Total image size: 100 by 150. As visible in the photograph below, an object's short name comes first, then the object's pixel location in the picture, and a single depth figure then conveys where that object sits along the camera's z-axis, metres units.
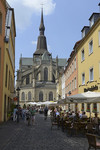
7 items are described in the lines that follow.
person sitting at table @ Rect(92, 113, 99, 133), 7.78
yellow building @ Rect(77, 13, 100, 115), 12.76
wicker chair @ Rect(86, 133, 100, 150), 4.23
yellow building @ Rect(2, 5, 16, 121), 14.19
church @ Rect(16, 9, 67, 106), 58.27
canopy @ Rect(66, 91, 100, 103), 7.69
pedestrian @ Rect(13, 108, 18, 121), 16.37
